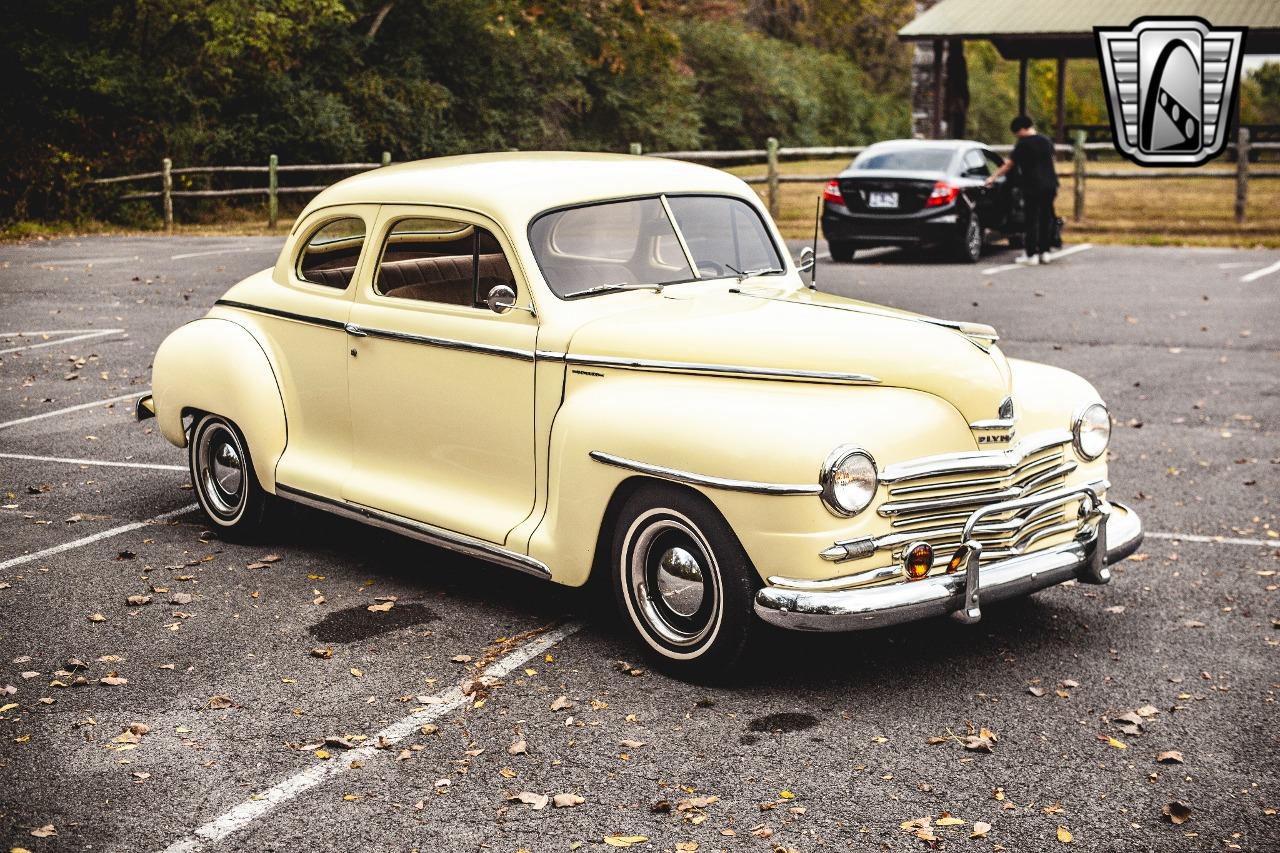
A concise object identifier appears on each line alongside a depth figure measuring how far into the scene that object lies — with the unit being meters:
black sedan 18.48
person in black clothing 18.27
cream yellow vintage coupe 4.94
